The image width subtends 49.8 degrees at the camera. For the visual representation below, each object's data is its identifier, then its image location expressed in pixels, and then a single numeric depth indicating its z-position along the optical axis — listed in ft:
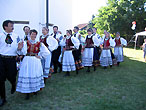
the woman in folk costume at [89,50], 21.68
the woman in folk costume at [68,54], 19.56
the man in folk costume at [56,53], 21.74
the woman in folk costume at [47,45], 15.99
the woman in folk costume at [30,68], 11.94
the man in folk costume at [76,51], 22.10
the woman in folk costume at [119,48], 27.07
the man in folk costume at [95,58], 22.75
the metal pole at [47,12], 30.17
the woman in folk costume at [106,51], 24.44
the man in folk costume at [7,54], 11.42
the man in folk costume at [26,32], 18.39
